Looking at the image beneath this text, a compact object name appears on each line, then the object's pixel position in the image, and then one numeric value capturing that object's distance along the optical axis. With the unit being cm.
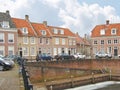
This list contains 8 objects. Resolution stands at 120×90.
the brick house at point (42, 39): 3250
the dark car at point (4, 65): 1440
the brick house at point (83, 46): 4466
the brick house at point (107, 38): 3725
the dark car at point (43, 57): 2705
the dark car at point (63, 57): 2842
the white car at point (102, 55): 3003
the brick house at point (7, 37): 2969
